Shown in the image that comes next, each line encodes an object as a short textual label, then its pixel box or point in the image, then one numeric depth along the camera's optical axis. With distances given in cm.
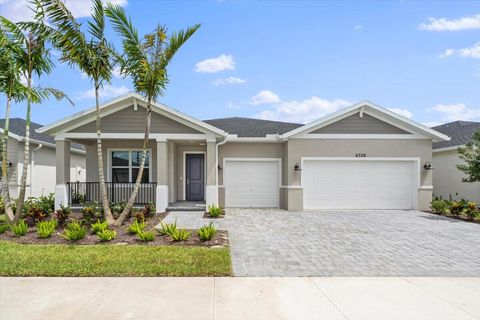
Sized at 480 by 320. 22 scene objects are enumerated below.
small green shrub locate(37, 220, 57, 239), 791
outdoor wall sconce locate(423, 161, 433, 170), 1376
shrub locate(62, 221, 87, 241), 760
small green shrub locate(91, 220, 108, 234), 812
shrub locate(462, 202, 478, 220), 1163
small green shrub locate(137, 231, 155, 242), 758
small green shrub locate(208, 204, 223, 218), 1151
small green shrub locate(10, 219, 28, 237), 813
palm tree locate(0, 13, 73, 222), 884
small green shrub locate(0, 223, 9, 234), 849
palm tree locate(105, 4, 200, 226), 911
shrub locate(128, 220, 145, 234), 820
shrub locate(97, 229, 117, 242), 767
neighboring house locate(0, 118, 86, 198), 1484
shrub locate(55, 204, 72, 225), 945
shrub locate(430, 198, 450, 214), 1297
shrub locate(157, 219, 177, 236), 776
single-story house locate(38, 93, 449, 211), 1327
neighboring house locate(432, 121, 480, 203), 1521
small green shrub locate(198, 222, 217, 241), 755
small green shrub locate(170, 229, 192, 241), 752
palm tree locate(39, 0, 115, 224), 863
